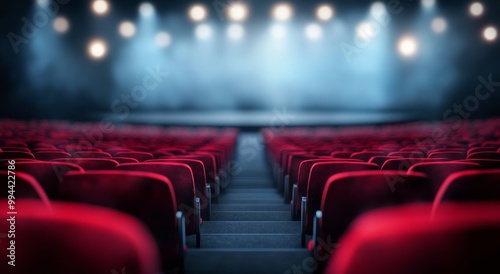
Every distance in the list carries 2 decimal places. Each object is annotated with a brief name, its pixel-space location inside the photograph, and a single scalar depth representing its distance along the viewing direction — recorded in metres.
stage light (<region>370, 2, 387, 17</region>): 16.77
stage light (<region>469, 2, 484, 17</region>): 15.58
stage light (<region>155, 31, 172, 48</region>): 18.31
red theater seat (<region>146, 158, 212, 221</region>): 3.34
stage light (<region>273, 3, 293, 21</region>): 17.52
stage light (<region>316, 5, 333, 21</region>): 17.41
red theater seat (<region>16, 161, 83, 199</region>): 2.29
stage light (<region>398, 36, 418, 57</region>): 17.22
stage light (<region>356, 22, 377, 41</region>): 17.51
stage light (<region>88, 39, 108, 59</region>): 17.41
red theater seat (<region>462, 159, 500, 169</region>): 2.83
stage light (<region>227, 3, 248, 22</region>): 16.81
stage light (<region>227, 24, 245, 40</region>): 18.52
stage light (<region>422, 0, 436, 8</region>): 16.34
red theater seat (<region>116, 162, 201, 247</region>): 2.54
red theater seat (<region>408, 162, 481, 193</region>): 2.44
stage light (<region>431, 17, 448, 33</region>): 16.38
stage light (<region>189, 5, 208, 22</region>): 17.44
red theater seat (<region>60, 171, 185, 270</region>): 1.86
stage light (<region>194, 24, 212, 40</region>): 18.42
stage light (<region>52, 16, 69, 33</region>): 16.15
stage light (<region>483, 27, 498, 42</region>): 15.68
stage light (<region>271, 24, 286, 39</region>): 18.38
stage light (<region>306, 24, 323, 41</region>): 18.12
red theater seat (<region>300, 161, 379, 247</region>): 2.61
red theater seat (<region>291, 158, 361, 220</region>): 3.25
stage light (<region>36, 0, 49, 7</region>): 15.00
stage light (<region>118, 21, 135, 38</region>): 17.75
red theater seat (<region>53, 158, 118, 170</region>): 2.88
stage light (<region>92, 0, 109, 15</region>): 16.16
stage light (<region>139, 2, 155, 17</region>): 17.59
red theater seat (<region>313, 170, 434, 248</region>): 1.90
